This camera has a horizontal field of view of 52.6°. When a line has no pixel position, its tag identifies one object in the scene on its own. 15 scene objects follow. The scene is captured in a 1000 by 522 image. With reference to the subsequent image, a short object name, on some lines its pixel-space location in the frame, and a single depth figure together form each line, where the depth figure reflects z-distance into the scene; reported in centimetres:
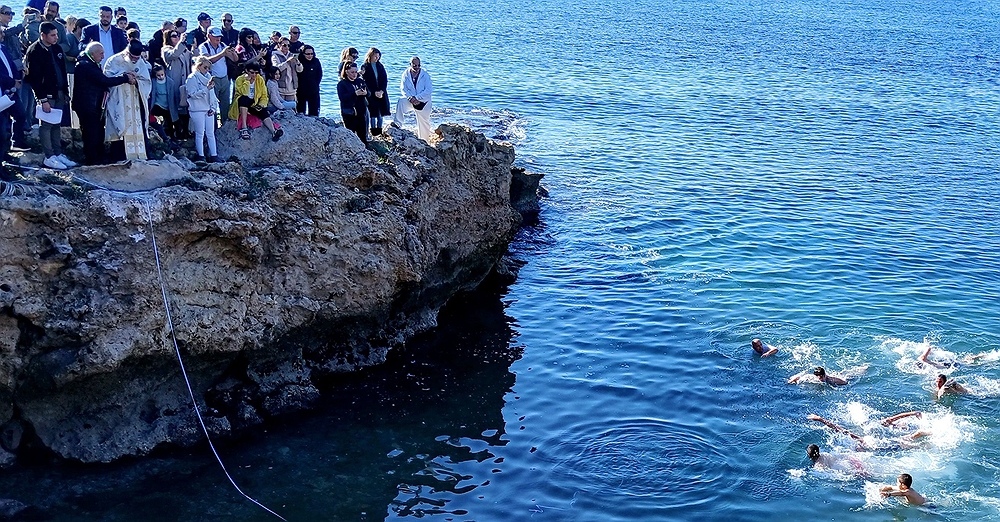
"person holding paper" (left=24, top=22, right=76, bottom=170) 1797
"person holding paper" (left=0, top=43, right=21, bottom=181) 1708
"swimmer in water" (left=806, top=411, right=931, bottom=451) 1911
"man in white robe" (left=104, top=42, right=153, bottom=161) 1841
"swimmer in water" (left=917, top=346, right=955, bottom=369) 2206
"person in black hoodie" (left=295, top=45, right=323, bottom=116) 2302
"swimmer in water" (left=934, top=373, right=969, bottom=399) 2073
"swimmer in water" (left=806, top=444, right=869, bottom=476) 1838
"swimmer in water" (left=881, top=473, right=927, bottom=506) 1727
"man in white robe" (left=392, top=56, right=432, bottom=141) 2473
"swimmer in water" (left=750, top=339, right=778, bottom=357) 2270
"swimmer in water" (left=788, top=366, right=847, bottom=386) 2135
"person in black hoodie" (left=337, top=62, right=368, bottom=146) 2264
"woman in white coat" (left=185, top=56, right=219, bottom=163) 1964
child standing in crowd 2019
